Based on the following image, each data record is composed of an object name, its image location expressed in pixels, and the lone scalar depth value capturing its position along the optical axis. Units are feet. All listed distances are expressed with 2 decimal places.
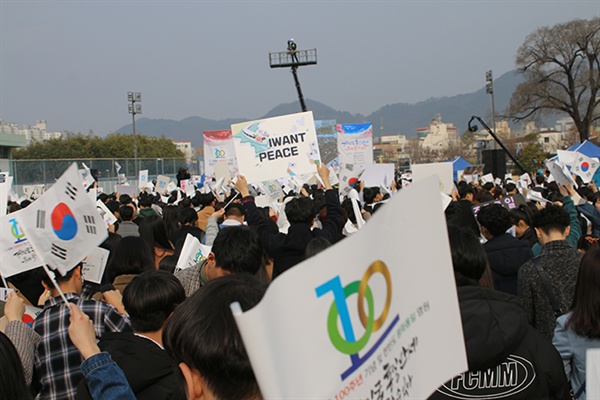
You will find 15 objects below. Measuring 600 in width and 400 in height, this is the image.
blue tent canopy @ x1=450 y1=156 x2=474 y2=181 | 88.24
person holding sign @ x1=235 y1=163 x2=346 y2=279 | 17.58
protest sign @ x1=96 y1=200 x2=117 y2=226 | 27.02
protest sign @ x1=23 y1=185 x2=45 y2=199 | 54.34
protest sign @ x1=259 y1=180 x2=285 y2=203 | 30.84
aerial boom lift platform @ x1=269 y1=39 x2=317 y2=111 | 150.92
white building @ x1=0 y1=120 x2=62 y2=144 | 590.84
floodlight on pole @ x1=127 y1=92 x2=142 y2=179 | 148.36
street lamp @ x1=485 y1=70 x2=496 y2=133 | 141.40
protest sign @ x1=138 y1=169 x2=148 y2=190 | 61.64
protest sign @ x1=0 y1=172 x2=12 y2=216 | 15.99
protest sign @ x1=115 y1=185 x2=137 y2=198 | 47.78
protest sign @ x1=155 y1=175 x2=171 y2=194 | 58.23
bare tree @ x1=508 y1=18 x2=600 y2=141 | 141.79
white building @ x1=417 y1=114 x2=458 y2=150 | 590.55
